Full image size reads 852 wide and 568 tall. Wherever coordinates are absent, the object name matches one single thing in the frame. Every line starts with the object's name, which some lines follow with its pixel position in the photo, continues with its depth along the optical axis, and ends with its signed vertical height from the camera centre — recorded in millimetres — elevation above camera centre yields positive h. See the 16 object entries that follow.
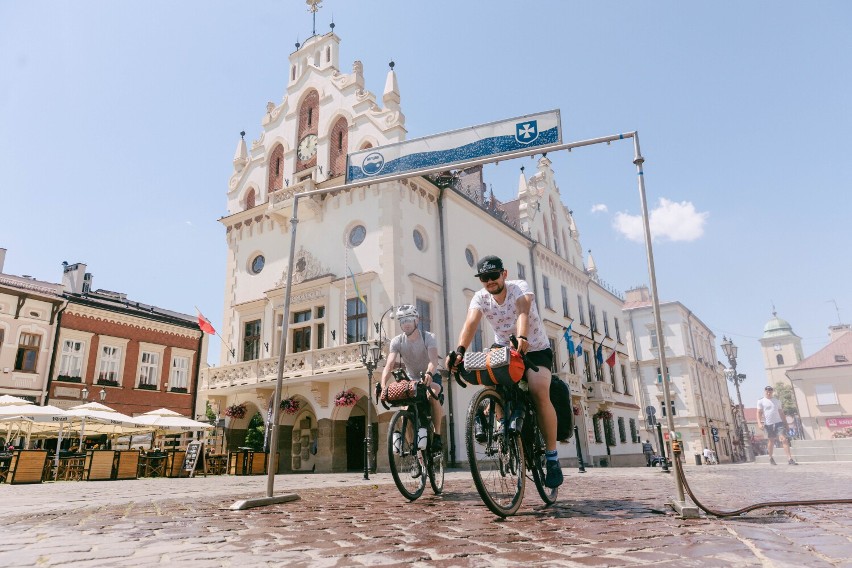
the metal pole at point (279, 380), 6268 +771
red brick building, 26109 +4857
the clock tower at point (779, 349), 98375 +14052
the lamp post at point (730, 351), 24688 +3472
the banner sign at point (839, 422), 52306 +320
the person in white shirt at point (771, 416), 15633 +341
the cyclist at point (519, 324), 4629 +975
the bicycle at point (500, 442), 4262 -44
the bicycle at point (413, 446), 5809 -69
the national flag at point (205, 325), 20562 +4470
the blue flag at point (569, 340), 25669 +4328
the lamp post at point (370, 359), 14258 +2298
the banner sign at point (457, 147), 6816 +3763
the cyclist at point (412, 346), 6629 +1114
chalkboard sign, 17141 -303
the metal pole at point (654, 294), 4541 +1246
